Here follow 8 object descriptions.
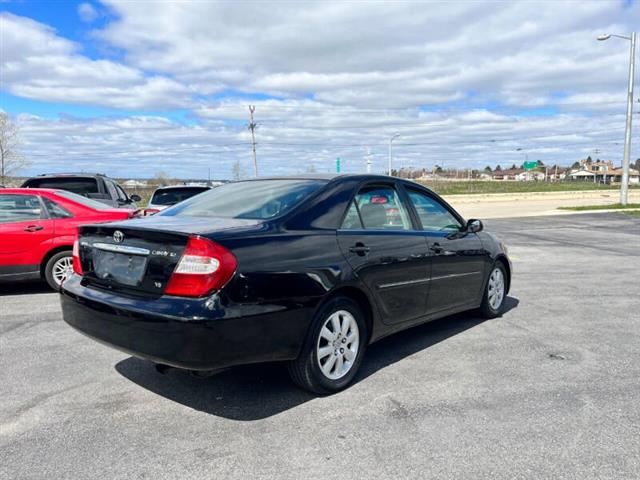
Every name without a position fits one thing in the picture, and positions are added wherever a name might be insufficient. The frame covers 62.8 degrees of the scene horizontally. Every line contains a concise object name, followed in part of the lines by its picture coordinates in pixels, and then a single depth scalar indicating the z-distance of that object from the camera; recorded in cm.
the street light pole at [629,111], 2752
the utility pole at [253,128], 5074
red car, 673
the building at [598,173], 13923
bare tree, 3522
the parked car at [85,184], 1066
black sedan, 309
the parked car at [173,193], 1057
